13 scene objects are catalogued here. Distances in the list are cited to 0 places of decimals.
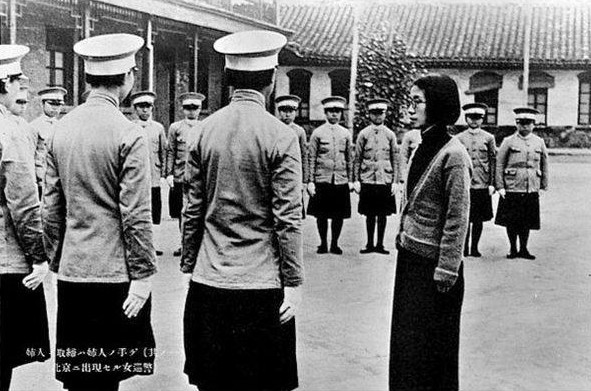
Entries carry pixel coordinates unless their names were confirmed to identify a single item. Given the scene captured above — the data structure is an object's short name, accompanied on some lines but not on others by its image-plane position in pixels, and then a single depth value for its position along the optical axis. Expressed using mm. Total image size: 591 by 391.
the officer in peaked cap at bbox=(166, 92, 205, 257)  9602
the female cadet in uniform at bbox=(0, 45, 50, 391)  4023
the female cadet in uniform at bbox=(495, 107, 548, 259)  9805
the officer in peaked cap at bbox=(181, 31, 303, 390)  3480
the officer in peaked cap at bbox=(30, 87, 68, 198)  9945
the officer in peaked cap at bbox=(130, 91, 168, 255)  9594
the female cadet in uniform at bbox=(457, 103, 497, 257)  9844
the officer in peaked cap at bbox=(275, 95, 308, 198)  10375
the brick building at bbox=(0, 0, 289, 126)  13594
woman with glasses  3984
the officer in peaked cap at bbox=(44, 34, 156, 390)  3605
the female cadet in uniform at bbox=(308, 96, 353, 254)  10102
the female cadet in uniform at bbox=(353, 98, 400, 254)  10109
